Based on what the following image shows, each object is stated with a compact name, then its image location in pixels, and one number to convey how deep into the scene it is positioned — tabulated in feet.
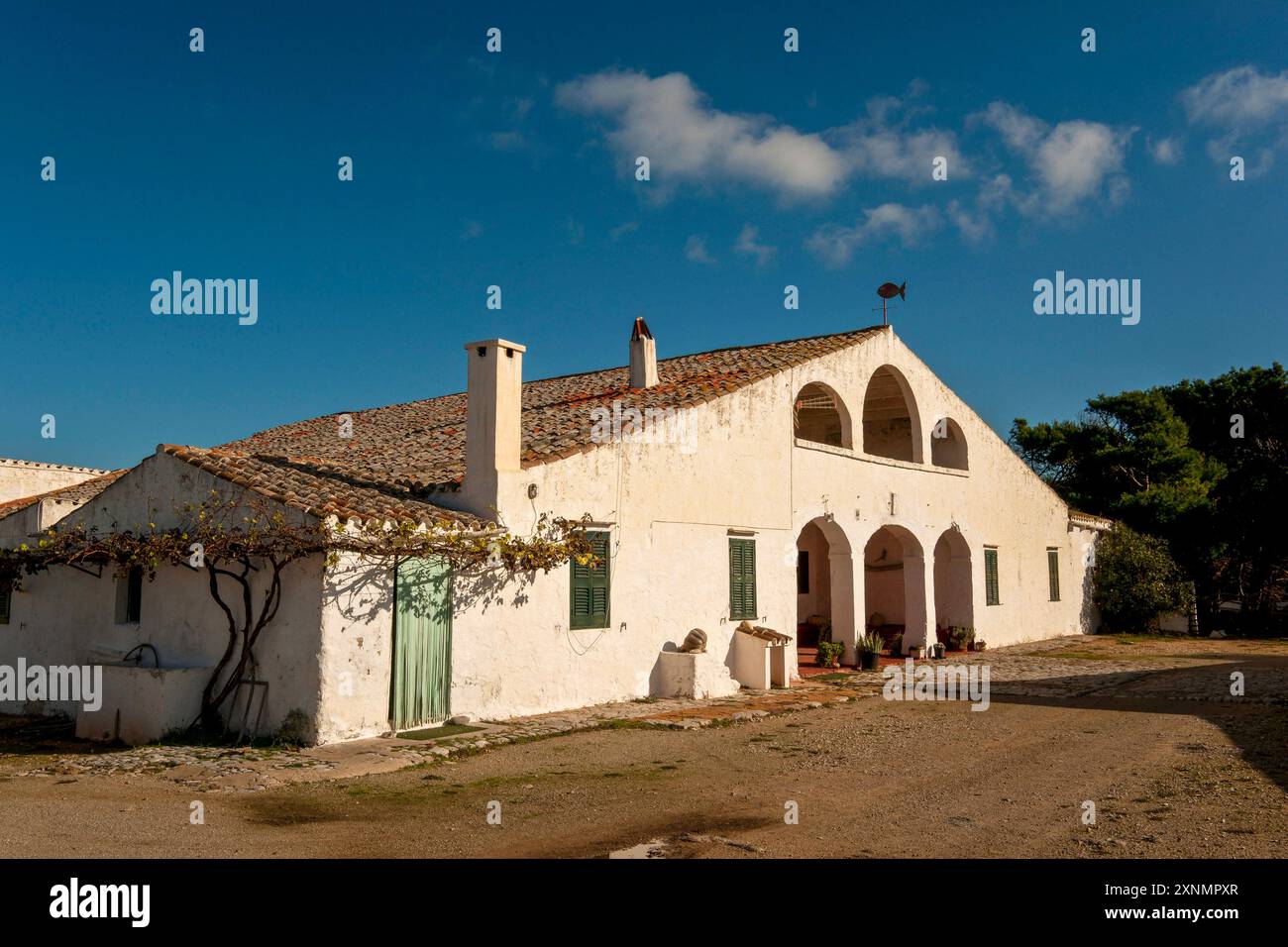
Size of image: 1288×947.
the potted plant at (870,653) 56.80
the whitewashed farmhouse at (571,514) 33.40
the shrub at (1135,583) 85.97
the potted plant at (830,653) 56.80
